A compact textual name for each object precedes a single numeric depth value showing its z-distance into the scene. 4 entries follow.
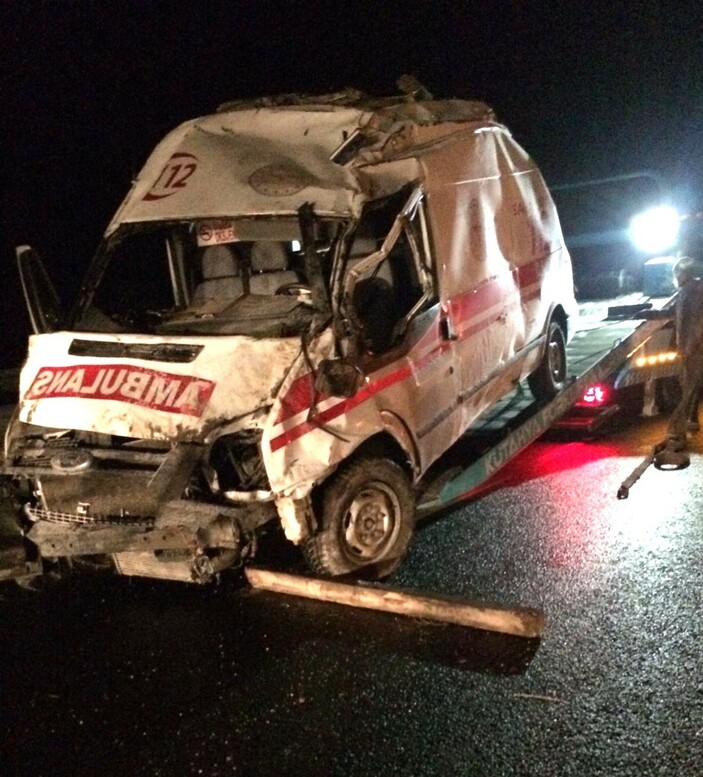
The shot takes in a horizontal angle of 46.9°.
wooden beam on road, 3.93
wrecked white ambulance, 4.06
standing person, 6.34
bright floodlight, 10.88
